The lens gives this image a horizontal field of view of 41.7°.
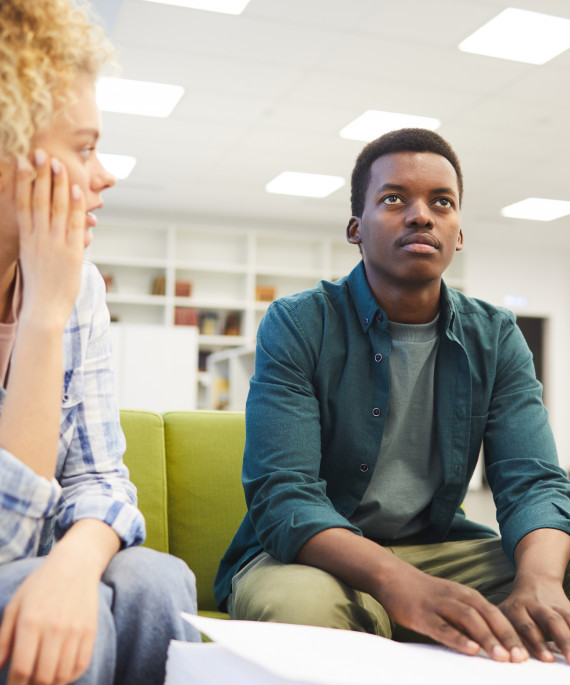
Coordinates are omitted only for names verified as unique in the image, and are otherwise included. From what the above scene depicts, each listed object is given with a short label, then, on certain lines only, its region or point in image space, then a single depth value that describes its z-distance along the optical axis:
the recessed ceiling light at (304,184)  6.93
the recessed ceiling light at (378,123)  5.32
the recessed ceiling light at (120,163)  6.50
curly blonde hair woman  0.76
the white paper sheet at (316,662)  0.69
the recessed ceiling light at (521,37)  3.91
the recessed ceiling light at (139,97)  4.91
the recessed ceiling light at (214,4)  3.81
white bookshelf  8.18
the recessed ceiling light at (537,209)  7.52
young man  1.20
